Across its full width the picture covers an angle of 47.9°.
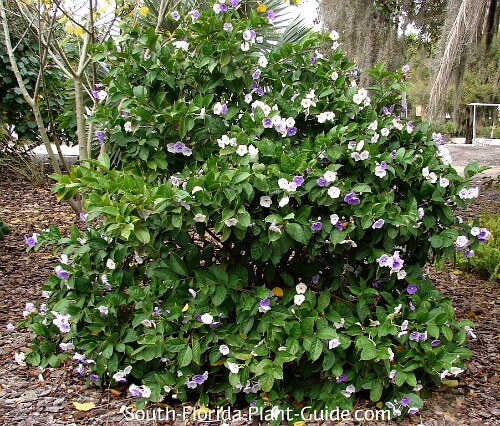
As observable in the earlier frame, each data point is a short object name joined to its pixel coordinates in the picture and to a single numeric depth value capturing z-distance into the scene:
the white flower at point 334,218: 2.17
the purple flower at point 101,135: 2.49
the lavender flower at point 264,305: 2.21
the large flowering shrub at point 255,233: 2.15
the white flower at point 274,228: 2.07
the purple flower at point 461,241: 2.28
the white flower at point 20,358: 2.69
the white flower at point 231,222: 2.05
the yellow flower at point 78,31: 3.27
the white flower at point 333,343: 2.16
